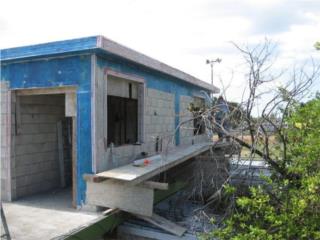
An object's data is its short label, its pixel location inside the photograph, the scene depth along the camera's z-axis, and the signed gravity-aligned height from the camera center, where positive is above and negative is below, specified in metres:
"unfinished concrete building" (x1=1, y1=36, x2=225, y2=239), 6.10 +0.16
